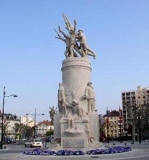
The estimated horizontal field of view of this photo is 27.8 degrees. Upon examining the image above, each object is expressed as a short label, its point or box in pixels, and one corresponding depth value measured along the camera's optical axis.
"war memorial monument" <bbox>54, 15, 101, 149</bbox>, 26.88
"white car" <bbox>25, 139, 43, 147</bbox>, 51.69
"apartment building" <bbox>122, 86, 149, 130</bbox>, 156.38
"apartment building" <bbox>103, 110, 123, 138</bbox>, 138.24
